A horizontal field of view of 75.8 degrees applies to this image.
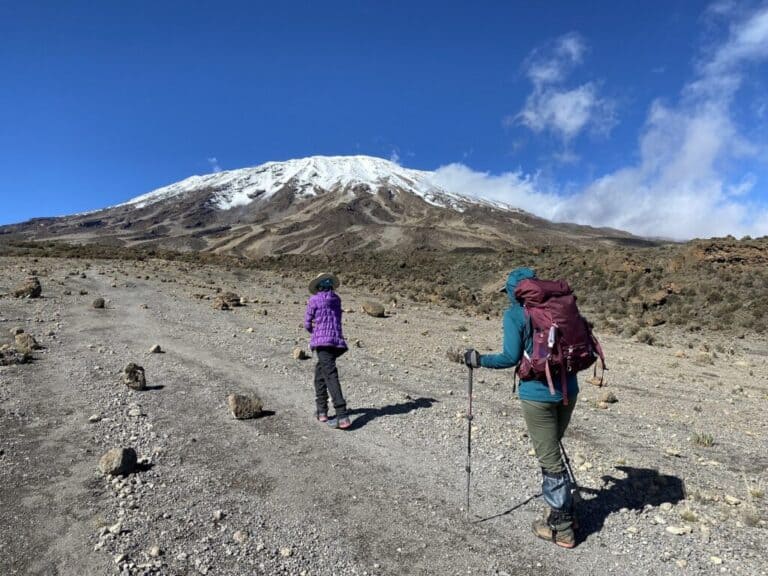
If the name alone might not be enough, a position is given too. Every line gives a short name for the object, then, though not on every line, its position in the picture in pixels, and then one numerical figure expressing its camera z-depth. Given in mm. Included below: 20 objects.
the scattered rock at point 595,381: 9669
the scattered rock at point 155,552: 3537
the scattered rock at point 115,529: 3762
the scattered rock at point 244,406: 6469
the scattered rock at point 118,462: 4711
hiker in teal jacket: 3791
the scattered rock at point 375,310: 19020
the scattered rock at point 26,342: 9209
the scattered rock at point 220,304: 17786
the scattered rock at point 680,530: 4008
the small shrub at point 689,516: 4211
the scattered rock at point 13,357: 8290
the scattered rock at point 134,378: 7555
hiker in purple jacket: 6391
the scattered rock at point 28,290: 16281
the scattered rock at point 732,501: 4570
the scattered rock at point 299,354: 10320
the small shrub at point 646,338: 16156
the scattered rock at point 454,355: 11362
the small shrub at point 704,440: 6336
